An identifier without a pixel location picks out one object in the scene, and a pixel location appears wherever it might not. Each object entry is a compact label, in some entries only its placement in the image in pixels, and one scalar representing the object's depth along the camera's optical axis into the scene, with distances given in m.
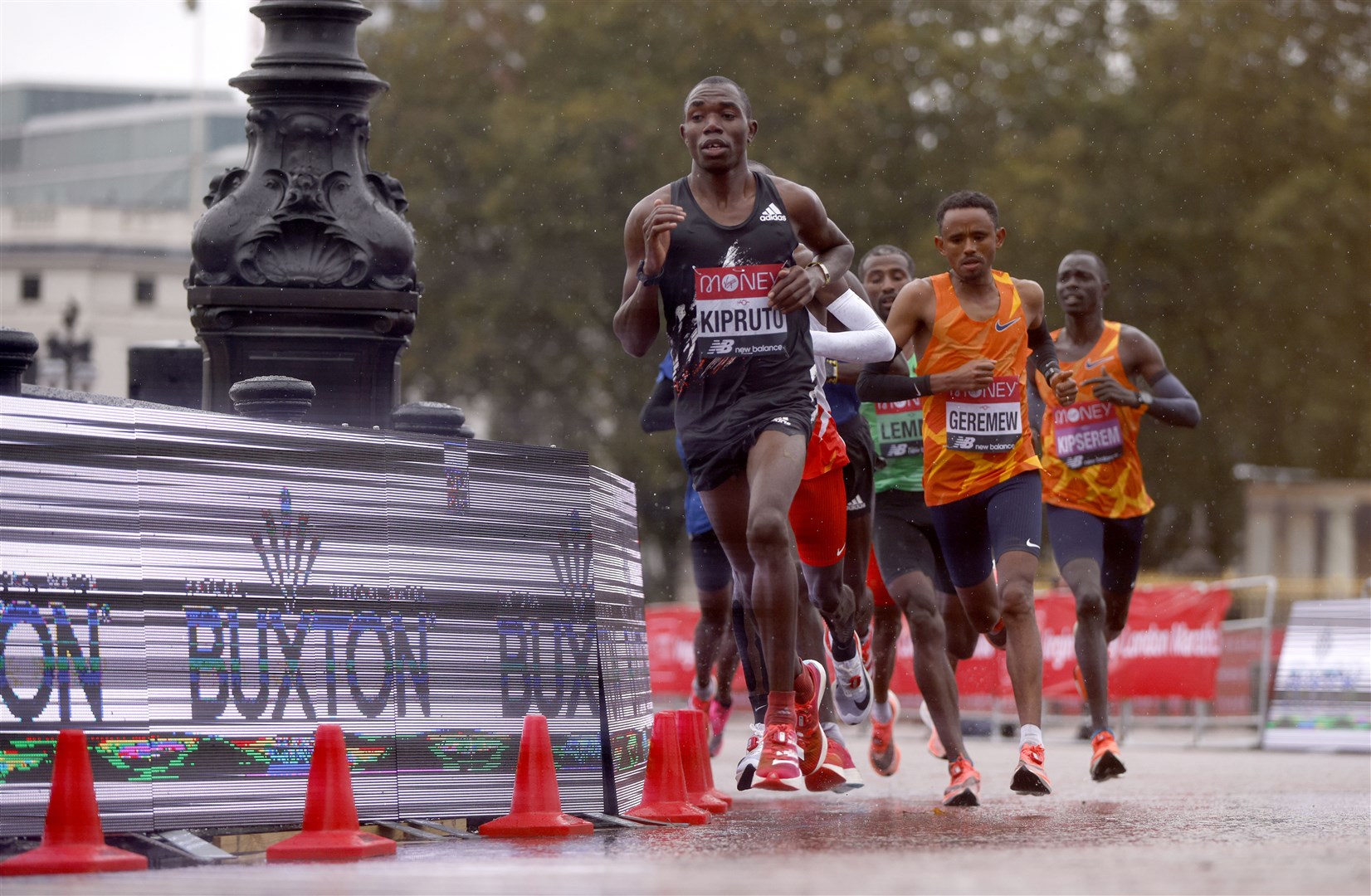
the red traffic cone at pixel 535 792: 15.41
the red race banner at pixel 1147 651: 42.91
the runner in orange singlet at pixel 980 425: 19.61
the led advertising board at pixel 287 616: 14.19
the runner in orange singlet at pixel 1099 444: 23.94
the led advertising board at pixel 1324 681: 38.03
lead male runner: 17.16
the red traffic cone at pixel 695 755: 18.19
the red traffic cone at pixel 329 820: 13.90
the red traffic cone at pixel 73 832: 13.23
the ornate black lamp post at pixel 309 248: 20.98
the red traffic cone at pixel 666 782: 16.72
